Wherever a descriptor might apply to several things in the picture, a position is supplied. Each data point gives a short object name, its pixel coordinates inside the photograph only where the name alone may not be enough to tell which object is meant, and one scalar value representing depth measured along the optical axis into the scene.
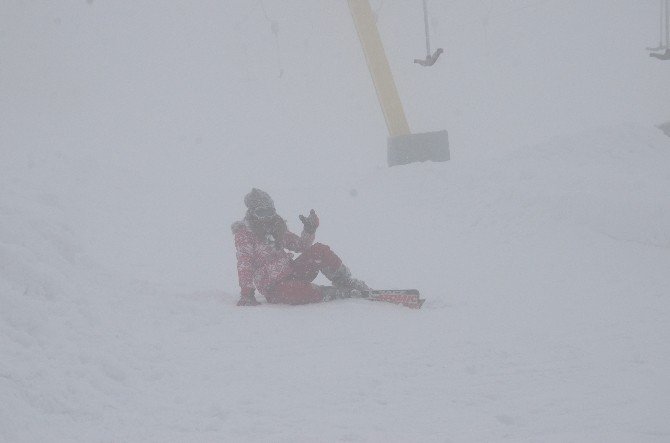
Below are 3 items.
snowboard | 5.12
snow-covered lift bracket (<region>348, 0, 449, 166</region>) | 13.82
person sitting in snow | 5.09
